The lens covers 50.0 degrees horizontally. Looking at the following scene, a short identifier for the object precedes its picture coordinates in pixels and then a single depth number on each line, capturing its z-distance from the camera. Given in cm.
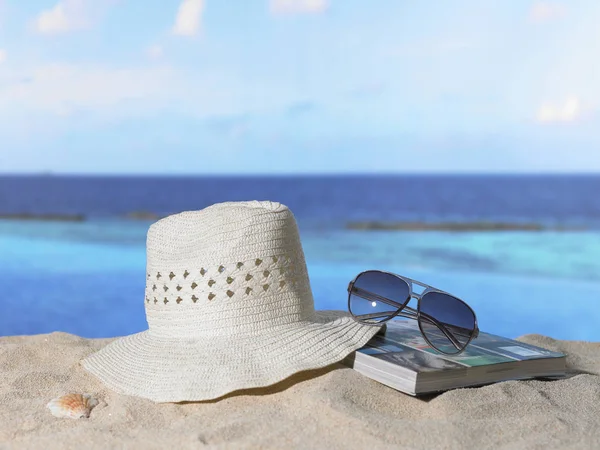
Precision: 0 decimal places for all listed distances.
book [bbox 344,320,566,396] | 148
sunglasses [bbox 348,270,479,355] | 160
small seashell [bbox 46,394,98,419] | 146
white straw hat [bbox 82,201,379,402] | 151
